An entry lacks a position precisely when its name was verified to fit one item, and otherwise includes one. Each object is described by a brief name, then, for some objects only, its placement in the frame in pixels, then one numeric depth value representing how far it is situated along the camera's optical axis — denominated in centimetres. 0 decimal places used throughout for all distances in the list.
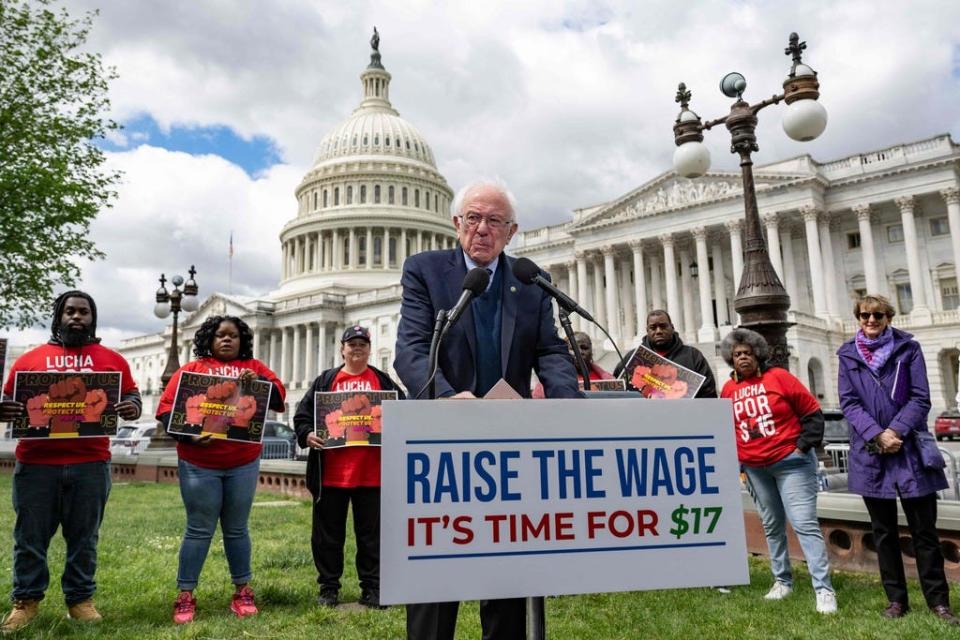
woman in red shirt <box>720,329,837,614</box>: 565
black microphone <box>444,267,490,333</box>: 280
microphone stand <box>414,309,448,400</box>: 261
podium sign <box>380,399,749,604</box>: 225
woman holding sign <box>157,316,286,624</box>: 539
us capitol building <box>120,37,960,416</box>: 4300
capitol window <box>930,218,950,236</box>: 4516
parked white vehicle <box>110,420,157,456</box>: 2658
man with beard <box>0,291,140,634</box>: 519
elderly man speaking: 320
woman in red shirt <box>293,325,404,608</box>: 592
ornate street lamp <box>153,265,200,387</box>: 2478
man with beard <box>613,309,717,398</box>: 684
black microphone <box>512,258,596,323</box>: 312
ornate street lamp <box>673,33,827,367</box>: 917
